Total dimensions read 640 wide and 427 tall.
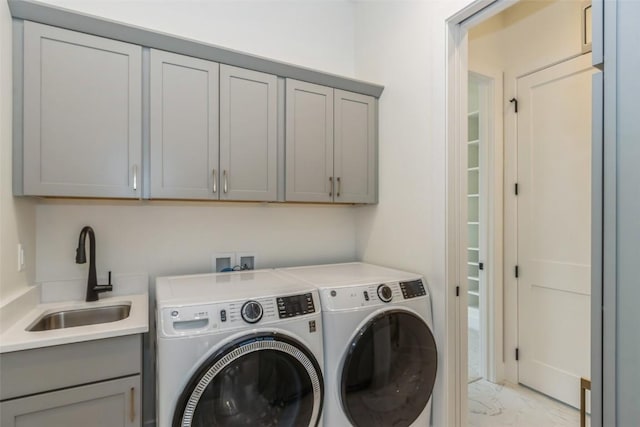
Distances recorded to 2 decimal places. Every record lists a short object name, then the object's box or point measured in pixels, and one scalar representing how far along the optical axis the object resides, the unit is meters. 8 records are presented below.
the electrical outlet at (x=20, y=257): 1.49
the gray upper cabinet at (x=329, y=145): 2.09
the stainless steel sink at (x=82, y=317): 1.59
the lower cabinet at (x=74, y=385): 1.20
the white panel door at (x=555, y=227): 2.26
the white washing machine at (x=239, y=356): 1.27
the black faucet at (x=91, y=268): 1.70
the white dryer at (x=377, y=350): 1.57
